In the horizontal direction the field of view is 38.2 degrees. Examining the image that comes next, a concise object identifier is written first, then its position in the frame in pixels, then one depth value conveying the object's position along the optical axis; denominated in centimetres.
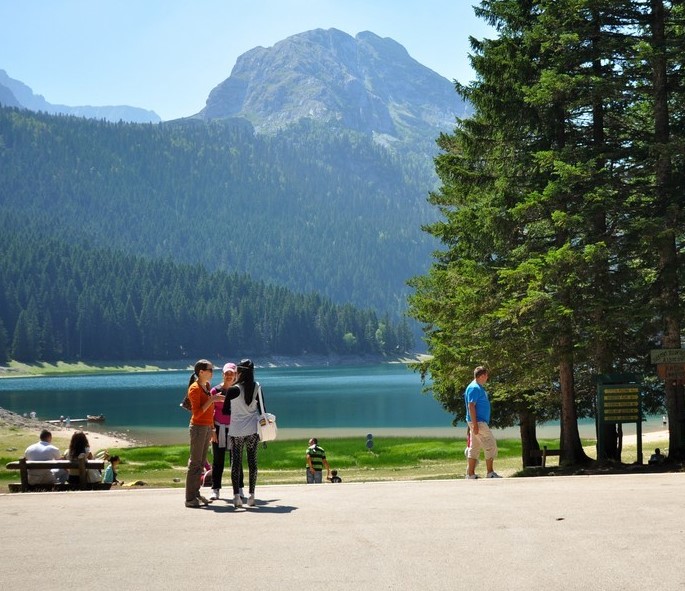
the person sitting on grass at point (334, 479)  2905
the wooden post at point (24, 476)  1999
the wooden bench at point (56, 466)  2006
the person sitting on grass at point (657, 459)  2313
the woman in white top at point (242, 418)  1457
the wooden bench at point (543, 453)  2853
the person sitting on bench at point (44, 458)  2020
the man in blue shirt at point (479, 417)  1869
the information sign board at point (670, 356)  2252
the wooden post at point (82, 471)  2020
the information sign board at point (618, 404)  2292
